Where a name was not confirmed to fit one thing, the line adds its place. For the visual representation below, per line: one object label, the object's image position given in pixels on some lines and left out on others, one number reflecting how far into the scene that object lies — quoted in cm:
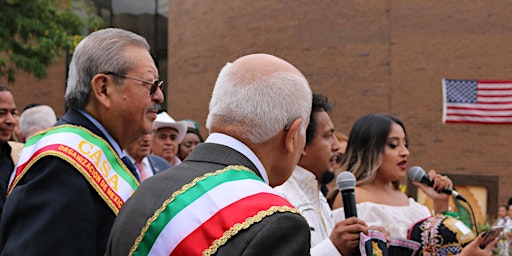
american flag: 1527
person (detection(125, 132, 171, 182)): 534
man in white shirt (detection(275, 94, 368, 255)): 366
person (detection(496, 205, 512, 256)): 595
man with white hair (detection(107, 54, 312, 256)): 191
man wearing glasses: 245
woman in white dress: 450
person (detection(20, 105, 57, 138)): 653
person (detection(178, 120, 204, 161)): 790
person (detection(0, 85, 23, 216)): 486
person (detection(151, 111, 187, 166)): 688
